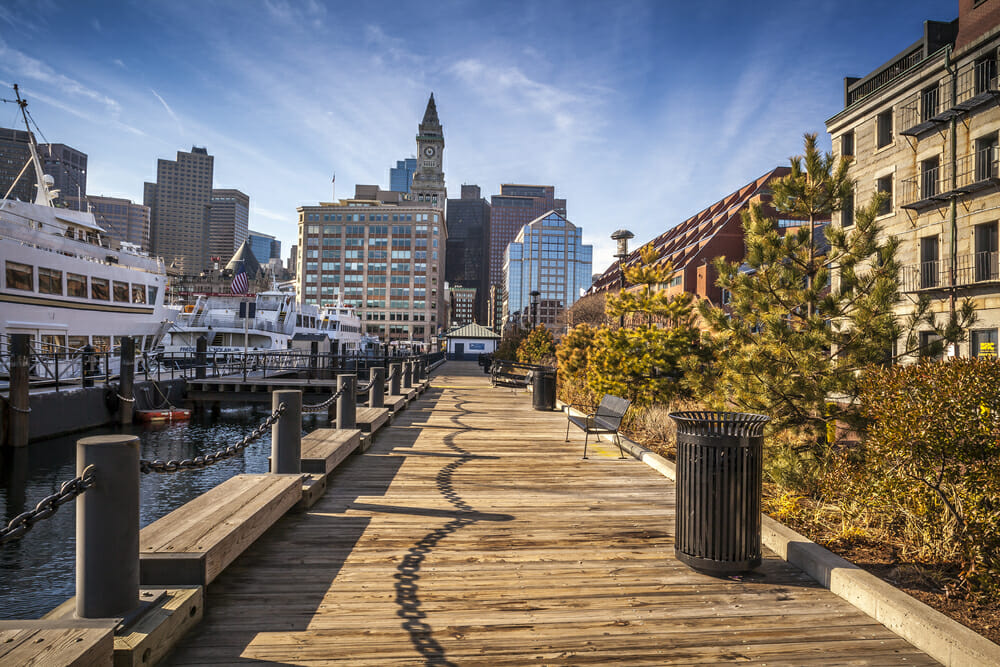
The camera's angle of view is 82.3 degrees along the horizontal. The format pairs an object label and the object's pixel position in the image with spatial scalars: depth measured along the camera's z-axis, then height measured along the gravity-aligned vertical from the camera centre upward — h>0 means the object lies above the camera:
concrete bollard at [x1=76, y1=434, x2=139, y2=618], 2.99 -1.03
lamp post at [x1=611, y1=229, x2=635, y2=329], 17.95 +3.30
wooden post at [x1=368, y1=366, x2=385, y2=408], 12.71 -1.14
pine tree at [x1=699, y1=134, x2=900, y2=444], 7.49 +0.49
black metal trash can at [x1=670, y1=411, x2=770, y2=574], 4.38 -1.15
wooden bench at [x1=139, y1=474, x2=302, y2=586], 3.71 -1.47
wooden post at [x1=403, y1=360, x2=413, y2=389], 19.55 -1.25
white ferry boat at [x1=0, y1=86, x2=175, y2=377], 25.00 +2.58
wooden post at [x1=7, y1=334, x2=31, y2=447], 16.77 -1.82
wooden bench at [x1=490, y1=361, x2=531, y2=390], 25.92 -1.86
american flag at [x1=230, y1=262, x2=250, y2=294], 49.41 +4.49
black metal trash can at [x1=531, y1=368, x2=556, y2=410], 16.32 -1.47
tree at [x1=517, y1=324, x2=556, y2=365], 34.62 -0.51
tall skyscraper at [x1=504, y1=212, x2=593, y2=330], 174.00 +23.76
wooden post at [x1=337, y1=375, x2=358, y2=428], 9.15 -1.07
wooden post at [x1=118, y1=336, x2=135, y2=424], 21.53 -1.87
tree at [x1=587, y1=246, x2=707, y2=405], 13.76 -0.42
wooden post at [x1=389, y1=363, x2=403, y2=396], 15.90 -1.11
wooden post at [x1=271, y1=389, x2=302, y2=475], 6.23 -1.08
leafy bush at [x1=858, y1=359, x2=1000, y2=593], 4.18 -0.88
